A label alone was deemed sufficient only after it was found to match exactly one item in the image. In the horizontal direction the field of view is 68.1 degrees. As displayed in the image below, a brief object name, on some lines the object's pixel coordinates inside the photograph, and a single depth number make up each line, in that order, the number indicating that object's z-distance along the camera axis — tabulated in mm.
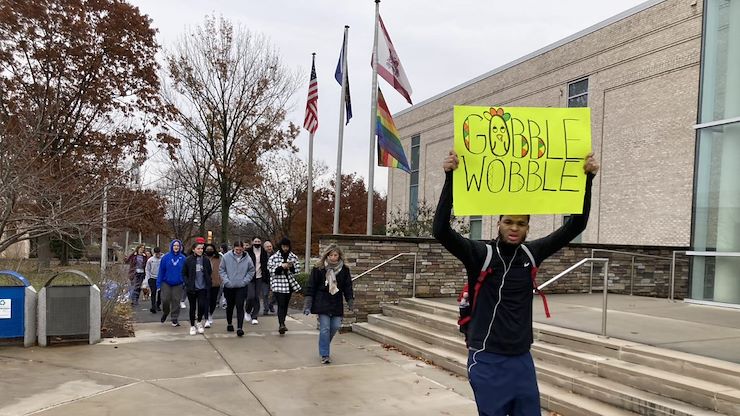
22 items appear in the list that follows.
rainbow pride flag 13289
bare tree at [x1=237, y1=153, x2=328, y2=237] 34281
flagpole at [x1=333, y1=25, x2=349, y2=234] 15328
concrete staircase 4848
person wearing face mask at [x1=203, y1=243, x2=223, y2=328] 10359
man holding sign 2822
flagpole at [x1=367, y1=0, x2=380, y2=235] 12820
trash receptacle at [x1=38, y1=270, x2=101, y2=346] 8162
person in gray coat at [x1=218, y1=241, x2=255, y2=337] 9641
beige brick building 18328
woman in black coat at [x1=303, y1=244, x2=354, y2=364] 7855
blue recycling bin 7949
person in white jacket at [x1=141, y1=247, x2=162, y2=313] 12852
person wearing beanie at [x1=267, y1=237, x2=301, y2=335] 9844
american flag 16375
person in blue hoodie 10609
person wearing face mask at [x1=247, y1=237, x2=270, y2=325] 10875
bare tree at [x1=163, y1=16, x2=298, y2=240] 23266
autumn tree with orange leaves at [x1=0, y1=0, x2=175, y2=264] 22141
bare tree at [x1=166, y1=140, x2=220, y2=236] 25344
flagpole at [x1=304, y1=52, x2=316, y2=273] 18406
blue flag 15594
